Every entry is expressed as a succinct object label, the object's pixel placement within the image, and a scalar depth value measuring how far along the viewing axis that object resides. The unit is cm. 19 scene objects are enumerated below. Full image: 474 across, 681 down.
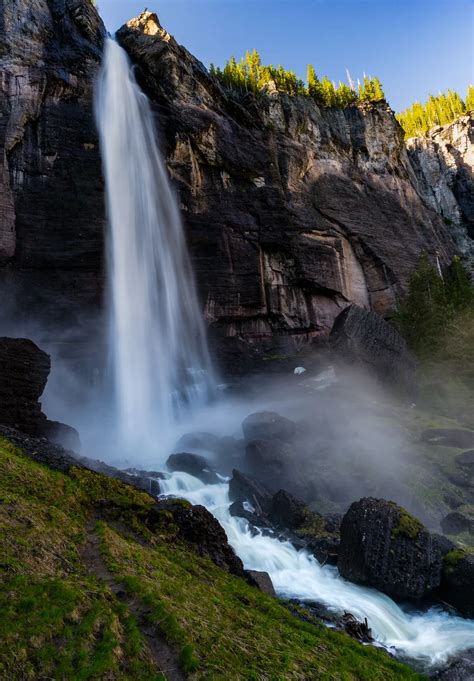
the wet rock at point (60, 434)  2202
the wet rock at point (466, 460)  2227
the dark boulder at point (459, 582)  1220
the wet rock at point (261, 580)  1069
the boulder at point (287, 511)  1723
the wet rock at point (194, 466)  2244
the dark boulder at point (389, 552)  1270
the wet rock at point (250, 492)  1886
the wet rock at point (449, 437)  2512
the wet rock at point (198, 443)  2797
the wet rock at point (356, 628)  1049
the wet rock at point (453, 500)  1933
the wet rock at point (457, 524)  1727
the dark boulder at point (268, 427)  2600
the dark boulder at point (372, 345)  3453
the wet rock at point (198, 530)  1069
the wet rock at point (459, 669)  900
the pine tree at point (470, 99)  9044
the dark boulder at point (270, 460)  2144
